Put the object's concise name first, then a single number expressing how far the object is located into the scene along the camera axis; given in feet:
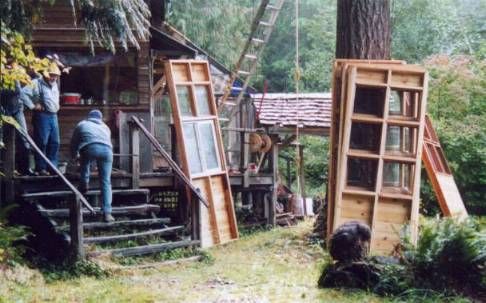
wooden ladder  48.73
